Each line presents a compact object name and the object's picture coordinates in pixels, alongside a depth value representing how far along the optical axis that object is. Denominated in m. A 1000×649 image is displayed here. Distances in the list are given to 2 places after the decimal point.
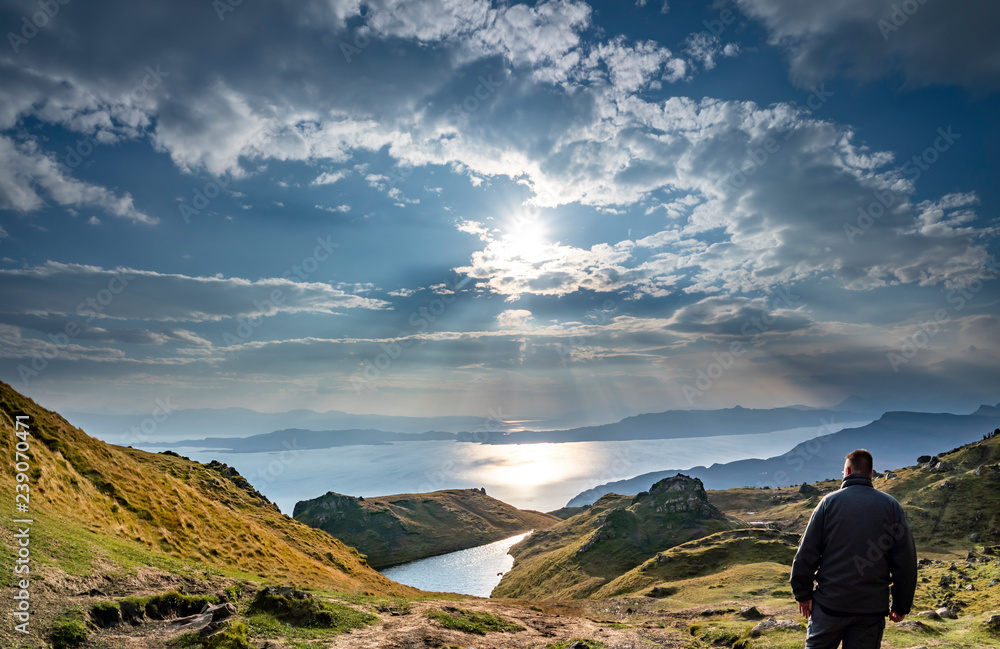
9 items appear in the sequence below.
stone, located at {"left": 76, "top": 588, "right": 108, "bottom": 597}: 18.86
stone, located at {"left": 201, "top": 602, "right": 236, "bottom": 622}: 21.31
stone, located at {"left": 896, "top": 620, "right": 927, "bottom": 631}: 25.55
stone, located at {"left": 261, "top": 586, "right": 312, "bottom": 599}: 25.49
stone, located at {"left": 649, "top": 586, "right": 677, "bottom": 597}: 70.53
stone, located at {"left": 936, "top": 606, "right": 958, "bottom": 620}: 31.42
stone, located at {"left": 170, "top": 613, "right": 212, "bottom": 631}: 19.19
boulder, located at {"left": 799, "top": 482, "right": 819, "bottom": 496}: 167.12
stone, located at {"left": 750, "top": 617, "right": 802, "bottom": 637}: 27.88
